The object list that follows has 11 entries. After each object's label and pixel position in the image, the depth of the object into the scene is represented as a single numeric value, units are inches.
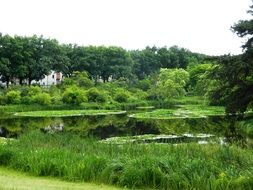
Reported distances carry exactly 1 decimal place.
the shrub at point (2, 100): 2170.3
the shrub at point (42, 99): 2205.7
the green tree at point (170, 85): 2728.8
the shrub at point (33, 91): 2260.6
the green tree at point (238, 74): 1160.2
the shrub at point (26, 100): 2218.3
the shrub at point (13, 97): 2162.9
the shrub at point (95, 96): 2361.0
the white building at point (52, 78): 3943.9
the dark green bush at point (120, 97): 2532.0
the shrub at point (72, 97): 2258.9
